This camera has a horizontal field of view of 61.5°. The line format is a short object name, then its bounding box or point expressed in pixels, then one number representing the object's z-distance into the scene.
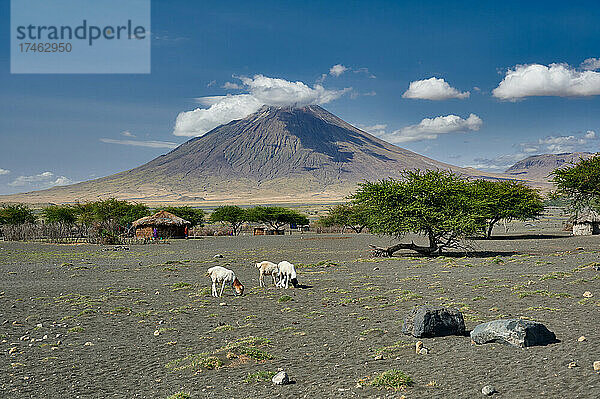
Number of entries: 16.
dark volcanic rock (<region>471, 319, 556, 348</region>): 9.12
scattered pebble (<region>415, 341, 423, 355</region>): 9.34
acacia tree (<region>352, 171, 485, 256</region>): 30.58
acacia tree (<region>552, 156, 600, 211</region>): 36.94
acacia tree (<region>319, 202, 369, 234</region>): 75.06
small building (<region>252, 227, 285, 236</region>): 77.75
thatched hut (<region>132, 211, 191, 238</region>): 62.09
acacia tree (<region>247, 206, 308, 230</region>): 85.38
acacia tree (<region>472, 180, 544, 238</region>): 48.87
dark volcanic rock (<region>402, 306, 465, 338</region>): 10.27
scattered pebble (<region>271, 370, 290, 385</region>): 8.03
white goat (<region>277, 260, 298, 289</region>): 18.00
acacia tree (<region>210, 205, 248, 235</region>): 82.56
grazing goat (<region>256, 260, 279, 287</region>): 18.20
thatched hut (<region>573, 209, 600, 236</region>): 53.56
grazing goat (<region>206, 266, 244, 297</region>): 16.39
